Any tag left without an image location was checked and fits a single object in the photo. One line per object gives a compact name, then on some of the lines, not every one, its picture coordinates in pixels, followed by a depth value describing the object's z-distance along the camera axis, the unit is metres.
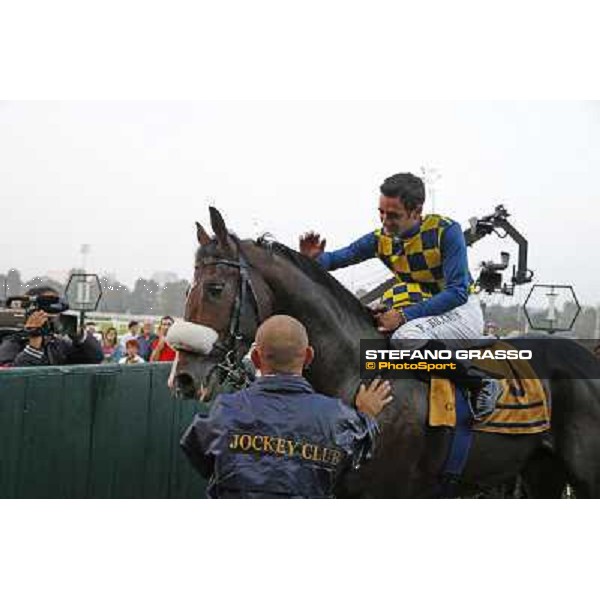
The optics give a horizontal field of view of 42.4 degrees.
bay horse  3.18
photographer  4.11
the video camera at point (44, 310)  4.13
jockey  3.47
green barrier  3.49
